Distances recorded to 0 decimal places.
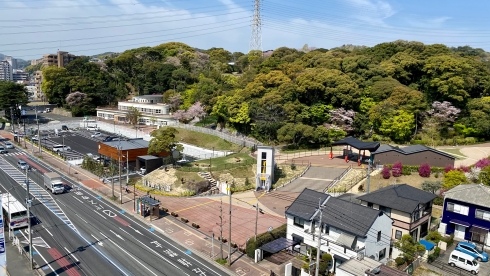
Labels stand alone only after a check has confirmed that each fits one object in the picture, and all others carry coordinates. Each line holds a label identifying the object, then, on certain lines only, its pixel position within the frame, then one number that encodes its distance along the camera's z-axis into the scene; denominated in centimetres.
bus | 2912
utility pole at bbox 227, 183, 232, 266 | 2505
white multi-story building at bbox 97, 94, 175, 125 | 7819
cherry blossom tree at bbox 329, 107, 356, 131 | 5381
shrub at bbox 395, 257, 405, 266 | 2438
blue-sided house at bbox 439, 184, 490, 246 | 2842
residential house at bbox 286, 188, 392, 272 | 2378
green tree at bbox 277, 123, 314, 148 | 5081
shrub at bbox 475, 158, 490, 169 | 3691
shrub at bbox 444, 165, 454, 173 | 3819
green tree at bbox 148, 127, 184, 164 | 4412
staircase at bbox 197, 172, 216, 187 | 4225
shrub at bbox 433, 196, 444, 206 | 3491
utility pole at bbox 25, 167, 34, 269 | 2367
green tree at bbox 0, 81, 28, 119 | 8206
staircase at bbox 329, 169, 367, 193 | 3881
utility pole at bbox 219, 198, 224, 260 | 2562
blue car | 2605
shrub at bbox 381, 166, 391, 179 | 3938
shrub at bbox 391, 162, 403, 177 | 3944
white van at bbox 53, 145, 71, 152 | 5997
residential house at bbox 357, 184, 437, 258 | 2720
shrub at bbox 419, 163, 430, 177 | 3869
